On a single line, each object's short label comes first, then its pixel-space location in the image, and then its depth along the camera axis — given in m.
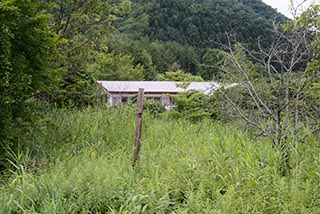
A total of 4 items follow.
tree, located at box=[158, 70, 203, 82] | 30.48
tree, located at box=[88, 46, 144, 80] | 28.77
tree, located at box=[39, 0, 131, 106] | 7.76
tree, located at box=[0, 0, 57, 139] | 4.16
